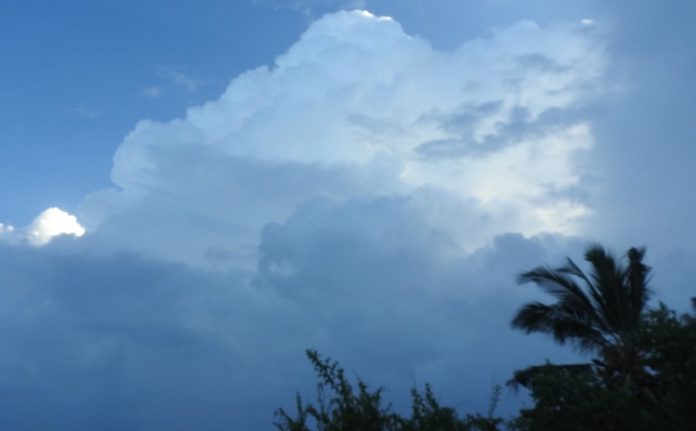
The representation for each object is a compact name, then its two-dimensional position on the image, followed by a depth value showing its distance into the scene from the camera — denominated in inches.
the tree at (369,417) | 444.5
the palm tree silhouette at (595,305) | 834.2
